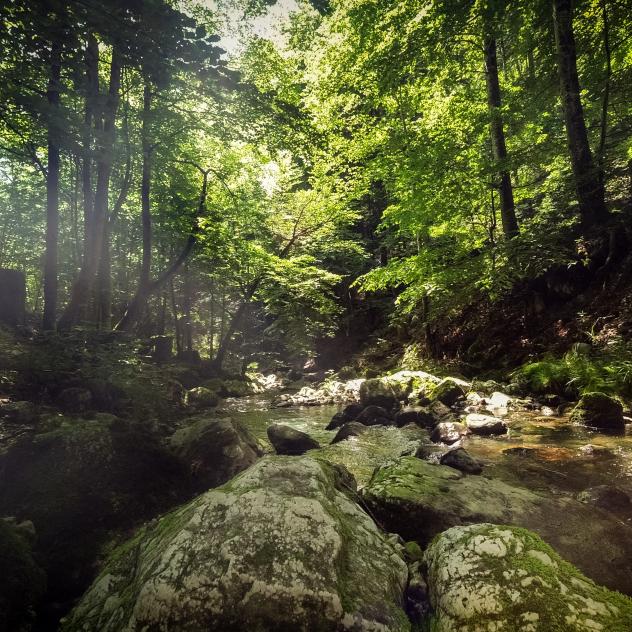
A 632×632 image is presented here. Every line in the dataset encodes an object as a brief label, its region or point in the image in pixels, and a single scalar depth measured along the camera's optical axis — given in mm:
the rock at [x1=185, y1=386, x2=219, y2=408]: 12345
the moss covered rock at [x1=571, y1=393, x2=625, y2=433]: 6598
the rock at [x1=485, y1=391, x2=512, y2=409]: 8805
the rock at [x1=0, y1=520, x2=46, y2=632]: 2258
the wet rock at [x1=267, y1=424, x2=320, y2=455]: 6477
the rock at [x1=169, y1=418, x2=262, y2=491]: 4598
